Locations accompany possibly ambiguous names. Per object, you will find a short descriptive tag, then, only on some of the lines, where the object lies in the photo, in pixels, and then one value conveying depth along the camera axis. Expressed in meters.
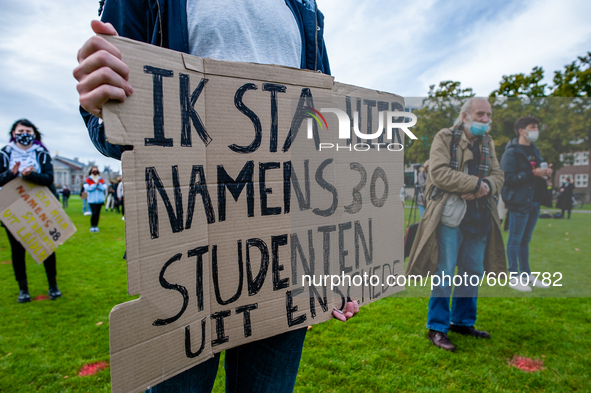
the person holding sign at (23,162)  3.70
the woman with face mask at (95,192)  9.73
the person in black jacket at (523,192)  3.56
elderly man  3.08
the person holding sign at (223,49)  0.77
